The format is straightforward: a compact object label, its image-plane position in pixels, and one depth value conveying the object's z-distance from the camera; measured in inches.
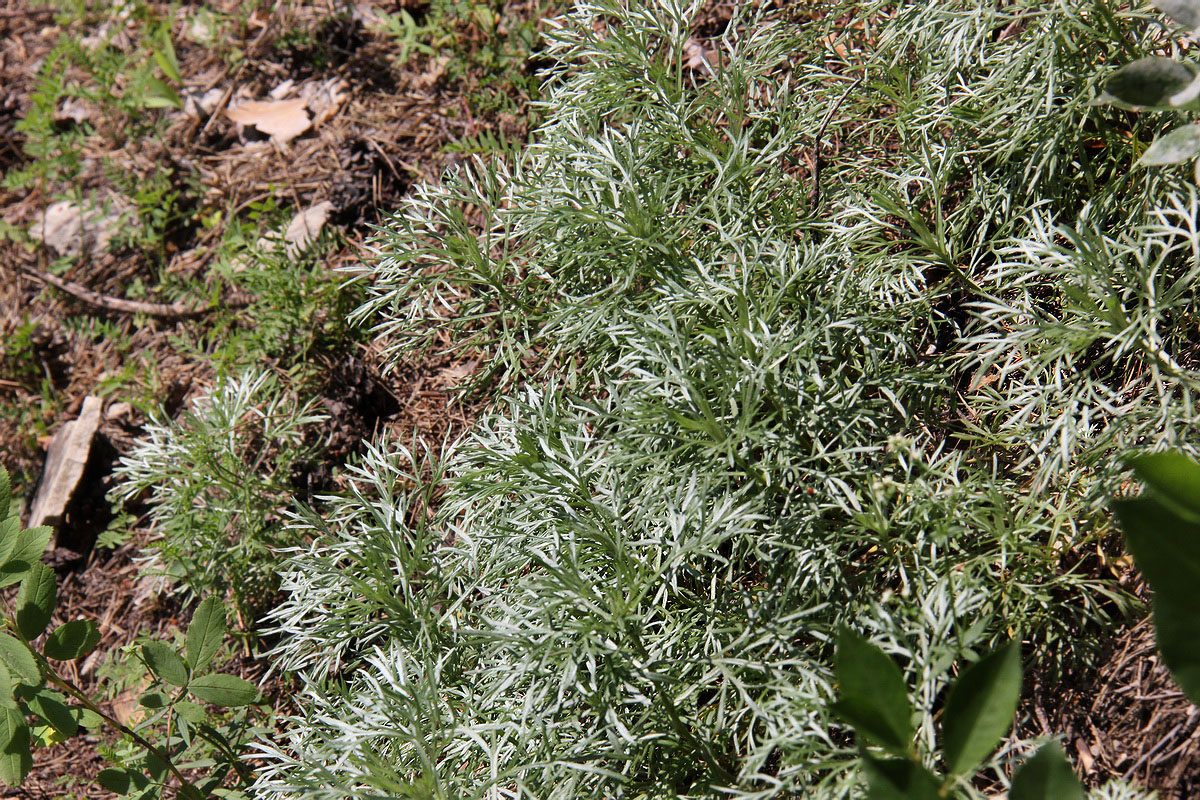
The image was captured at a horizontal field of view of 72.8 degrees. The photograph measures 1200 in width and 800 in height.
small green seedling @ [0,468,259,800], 73.8
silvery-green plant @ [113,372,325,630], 105.0
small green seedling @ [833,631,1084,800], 46.9
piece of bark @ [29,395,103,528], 123.2
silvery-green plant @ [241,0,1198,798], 70.6
